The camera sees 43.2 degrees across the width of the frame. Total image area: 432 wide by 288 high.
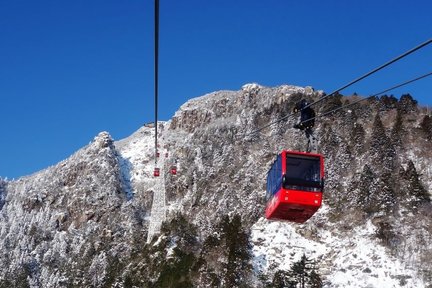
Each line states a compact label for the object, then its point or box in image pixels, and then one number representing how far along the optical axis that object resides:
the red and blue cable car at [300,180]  24.72
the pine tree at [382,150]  83.00
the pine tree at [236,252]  64.50
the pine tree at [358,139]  92.19
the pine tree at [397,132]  88.50
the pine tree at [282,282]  60.19
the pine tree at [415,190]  72.75
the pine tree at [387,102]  105.56
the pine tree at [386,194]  74.12
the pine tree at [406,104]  101.99
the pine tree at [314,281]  60.12
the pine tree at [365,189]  77.06
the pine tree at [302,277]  59.94
